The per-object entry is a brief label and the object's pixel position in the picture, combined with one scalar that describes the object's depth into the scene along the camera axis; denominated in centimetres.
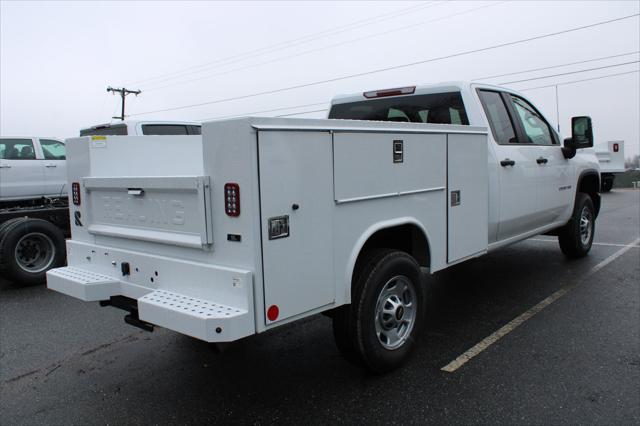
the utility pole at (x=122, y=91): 3706
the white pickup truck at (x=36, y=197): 697
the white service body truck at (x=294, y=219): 294
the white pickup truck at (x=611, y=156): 1677
